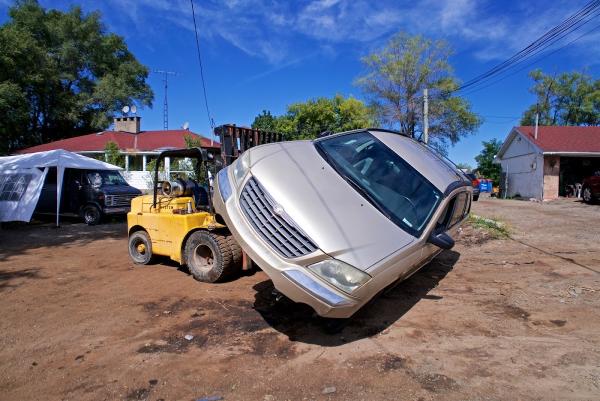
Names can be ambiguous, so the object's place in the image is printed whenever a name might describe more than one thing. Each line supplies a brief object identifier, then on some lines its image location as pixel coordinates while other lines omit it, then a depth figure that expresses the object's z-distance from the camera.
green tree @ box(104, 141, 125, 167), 24.14
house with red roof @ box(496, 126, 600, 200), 21.92
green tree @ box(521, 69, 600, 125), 42.25
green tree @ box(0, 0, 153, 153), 31.55
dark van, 13.52
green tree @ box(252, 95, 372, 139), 30.75
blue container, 31.30
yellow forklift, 5.89
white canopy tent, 13.23
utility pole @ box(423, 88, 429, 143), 15.12
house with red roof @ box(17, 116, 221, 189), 26.44
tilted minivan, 3.47
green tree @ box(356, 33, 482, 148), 29.92
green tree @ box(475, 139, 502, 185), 34.34
